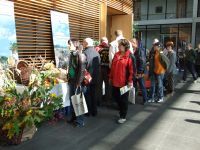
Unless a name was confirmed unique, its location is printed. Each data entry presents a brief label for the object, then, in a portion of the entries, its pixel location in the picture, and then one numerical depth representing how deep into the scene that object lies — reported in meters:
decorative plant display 2.64
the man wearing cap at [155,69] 4.63
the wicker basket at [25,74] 3.17
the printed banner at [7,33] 3.44
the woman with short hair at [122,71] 3.44
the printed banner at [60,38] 4.37
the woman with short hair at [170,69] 5.26
